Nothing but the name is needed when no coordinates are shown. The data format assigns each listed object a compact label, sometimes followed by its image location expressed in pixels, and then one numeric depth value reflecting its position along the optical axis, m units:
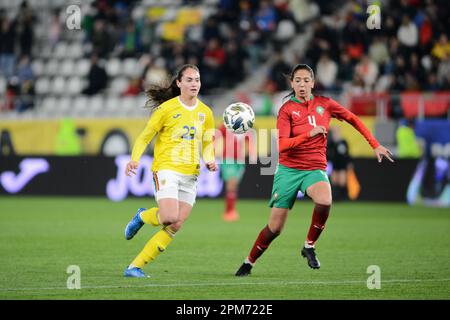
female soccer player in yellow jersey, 10.13
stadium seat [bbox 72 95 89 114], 26.75
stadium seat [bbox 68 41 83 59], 28.64
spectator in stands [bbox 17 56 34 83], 27.05
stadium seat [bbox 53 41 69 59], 28.70
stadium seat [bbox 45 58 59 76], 28.58
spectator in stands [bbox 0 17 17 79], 27.81
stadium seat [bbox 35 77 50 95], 28.31
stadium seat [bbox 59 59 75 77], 28.36
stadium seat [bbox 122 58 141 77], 27.22
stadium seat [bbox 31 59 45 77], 28.66
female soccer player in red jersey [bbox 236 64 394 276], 10.46
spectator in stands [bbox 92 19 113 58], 27.22
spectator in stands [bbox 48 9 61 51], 29.06
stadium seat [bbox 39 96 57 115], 27.31
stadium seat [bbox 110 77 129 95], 27.02
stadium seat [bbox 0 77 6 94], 27.36
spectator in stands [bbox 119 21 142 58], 27.41
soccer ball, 11.06
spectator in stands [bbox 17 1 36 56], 27.74
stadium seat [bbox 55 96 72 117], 27.06
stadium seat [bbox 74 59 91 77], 28.06
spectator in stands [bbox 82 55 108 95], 26.17
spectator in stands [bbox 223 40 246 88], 25.84
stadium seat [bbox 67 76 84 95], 27.72
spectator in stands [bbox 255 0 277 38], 25.83
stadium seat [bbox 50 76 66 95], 27.91
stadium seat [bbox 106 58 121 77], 27.41
